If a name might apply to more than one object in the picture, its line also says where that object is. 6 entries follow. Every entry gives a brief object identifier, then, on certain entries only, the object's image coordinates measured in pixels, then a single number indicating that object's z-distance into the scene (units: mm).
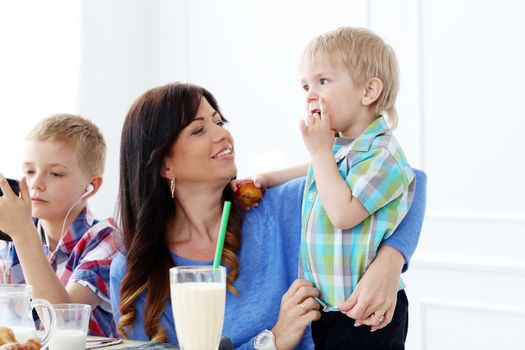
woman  2221
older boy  2323
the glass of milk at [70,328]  1915
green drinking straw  1871
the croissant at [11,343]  1740
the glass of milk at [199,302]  1806
